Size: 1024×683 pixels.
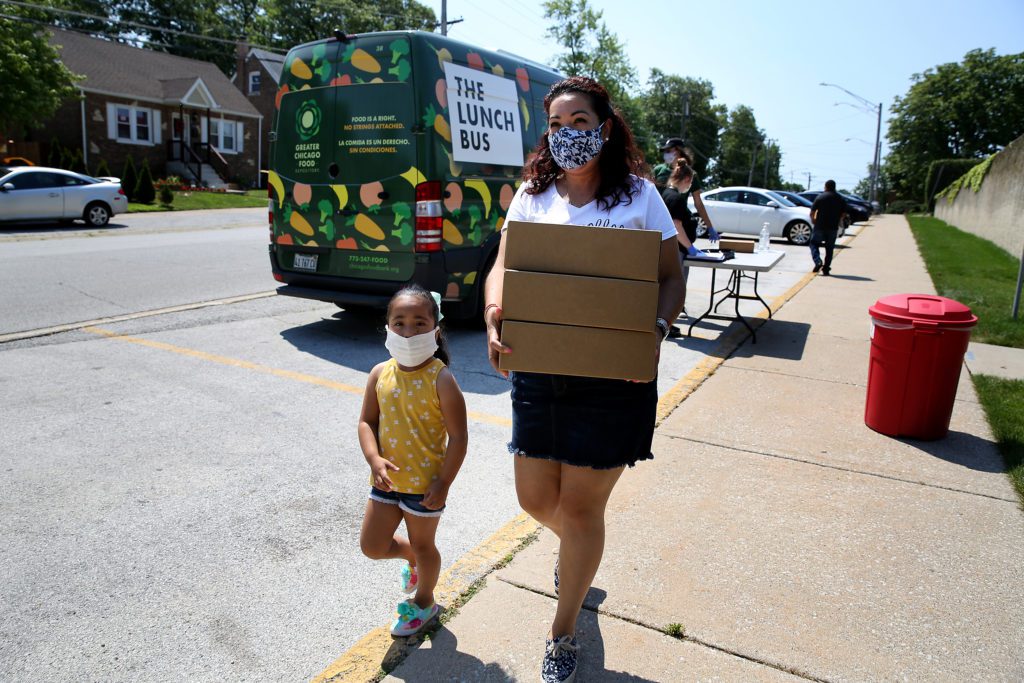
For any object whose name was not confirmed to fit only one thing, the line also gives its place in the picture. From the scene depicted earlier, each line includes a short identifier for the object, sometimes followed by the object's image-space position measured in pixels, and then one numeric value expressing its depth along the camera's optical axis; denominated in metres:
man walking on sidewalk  14.30
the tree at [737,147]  116.81
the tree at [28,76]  23.44
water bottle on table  9.83
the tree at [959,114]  62.78
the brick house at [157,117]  32.84
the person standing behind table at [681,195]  7.79
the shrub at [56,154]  29.30
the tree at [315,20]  60.75
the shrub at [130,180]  26.11
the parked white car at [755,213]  21.91
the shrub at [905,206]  58.15
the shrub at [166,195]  25.39
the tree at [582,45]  60.44
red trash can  4.84
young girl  2.59
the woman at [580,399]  2.46
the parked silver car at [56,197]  17.31
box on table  9.02
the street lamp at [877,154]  51.50
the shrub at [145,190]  25.81
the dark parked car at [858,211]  34.00
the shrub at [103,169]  27.69
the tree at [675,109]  104.62
